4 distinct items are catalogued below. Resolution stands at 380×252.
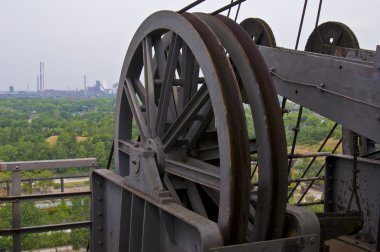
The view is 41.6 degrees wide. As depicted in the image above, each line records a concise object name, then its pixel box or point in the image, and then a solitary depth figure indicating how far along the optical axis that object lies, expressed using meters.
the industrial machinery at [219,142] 3.44
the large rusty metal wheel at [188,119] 3.41
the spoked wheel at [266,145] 3.60
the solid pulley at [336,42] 6.50
